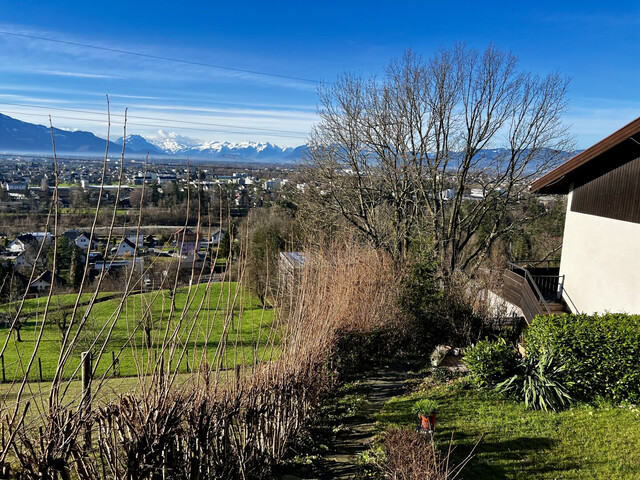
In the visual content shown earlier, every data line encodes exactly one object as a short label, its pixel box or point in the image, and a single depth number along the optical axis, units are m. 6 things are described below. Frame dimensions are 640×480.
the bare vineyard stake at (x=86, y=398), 3.25
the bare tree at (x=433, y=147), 17.36
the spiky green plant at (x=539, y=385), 7.72
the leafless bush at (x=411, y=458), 4.71
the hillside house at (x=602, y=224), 9.83
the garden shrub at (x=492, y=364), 8.46
